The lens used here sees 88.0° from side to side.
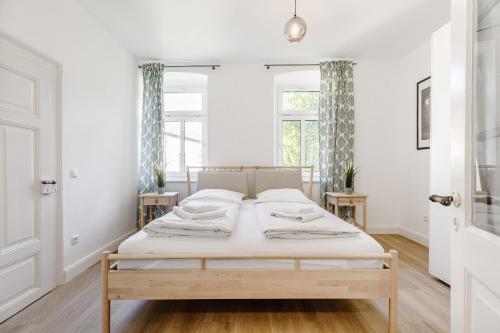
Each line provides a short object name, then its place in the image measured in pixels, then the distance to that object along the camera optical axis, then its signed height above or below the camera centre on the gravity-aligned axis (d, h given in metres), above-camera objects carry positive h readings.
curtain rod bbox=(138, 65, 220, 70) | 3.98 +1.55
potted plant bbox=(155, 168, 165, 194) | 3.68 -0.21
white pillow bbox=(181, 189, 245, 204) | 3.06 -0.37
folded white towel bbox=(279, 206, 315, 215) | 2.18 -0.39
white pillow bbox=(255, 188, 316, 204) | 3.04 -0.38
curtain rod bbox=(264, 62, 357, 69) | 3.97 +1.55
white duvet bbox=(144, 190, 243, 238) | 1.82 -0.44
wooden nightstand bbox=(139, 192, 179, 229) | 3.52 -0.47
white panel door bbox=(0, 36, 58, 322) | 1.83 -0.07
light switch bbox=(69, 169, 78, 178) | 2.51 -0.07
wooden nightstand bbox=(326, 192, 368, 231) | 3.48 -0.48
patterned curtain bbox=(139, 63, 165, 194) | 3.90 +0.58
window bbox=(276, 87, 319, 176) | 4.29 +0.64
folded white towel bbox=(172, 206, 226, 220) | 2.04 -0.39
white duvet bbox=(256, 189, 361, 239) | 1.81 -0.46
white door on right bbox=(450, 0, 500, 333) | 0.77 +0.00
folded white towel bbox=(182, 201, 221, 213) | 2.19 -0.36
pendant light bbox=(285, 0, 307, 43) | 2.25 +1.20
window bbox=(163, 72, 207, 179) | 4.32 +0.73
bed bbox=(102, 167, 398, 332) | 1.60 -0.68
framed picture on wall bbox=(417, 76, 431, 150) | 3.42 +0.71
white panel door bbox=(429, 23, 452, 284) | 2.25 +0.11
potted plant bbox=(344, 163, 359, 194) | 3.65 -0.21
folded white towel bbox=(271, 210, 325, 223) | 2.02 -0.41
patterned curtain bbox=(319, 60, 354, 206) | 3.88 +0.61
